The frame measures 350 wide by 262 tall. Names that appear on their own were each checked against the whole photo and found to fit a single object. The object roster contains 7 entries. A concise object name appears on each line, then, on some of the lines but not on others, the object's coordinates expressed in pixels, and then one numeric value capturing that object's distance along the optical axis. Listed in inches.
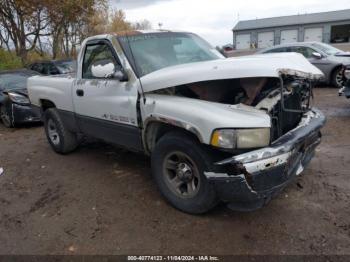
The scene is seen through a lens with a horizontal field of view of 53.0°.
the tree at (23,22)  761.0
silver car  423.2
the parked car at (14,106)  334.3
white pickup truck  121.0
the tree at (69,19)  797.9
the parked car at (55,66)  486.7
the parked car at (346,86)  285.0
